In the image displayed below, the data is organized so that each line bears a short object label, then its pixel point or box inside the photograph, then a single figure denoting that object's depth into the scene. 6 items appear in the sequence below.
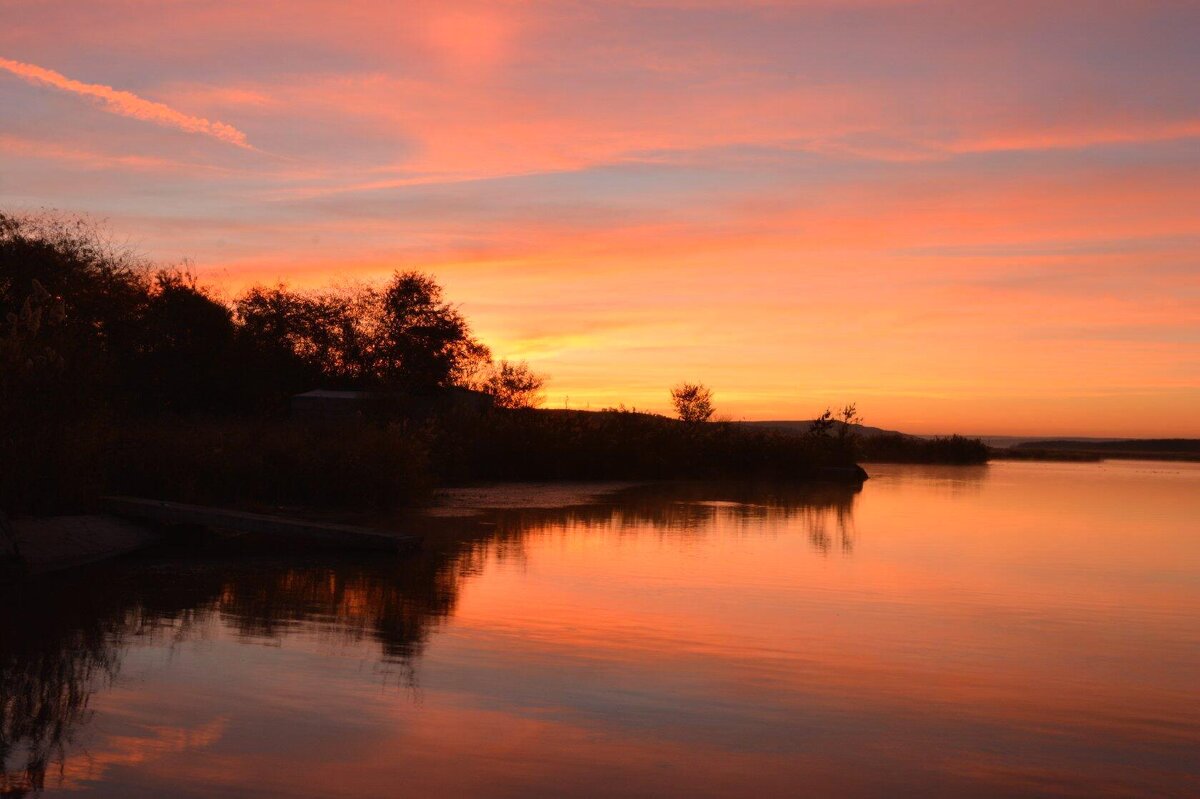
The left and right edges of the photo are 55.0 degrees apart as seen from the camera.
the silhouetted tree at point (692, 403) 59.53
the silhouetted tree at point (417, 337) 44.22
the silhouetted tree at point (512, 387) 49.53
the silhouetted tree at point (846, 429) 43.69
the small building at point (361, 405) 33.31
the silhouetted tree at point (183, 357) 36.19
